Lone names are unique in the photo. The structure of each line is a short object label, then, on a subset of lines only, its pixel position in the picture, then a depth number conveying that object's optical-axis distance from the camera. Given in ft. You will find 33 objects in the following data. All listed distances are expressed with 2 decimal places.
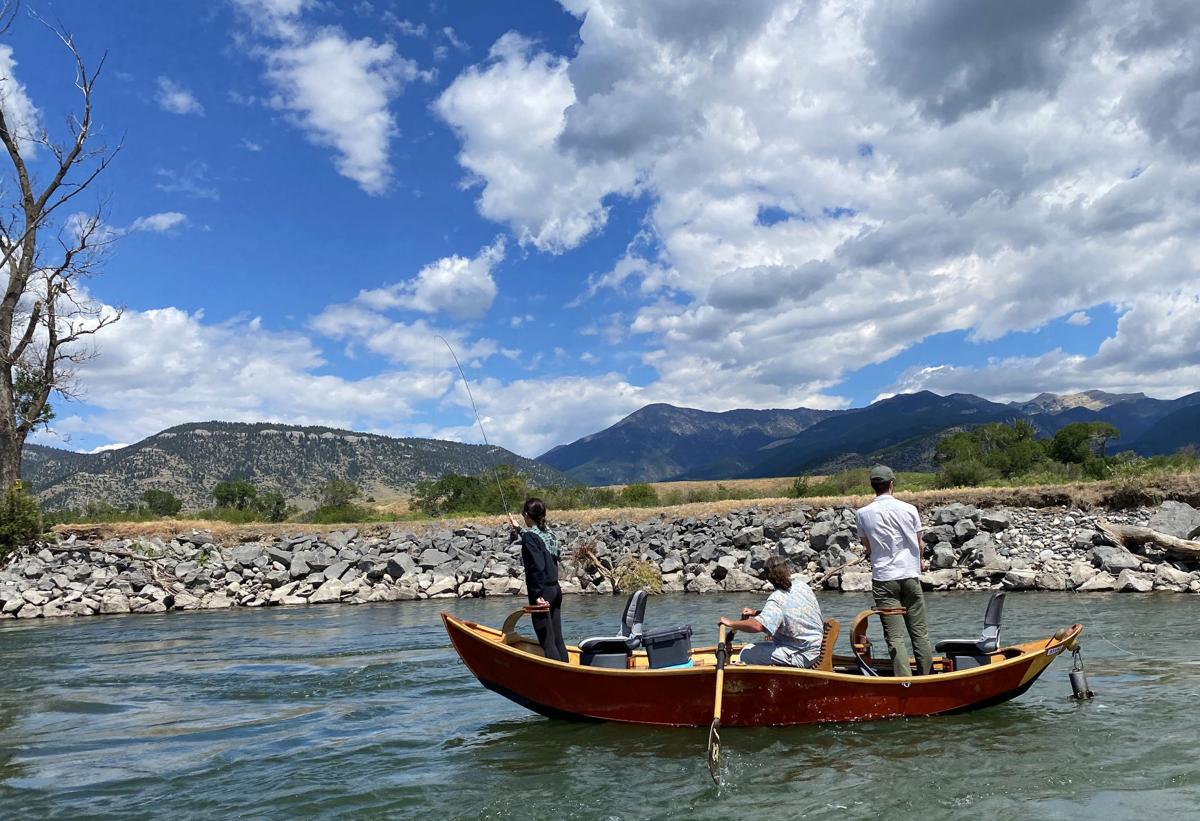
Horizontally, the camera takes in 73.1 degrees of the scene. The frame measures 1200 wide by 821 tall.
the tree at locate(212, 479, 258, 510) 188.75
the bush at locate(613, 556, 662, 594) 74.95
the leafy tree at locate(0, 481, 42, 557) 81.10
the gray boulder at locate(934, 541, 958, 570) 69.97
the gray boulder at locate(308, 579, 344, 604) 75.82
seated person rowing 26.53
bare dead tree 86.07
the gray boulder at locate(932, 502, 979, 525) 78.28
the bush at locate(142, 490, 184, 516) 185.19
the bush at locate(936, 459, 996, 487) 123.54
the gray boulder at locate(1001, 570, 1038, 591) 63.10
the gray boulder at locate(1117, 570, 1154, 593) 58.90
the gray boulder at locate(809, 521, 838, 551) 77.20
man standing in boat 28.02
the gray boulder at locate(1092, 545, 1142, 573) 62.39
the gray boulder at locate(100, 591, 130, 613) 71.36
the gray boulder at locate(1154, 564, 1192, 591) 58.70
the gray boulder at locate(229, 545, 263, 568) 83.20
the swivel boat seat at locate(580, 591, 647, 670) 30.17
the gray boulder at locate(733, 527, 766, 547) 84.02
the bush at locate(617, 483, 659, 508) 134.51
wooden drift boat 26.96
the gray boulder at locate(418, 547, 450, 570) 82.89
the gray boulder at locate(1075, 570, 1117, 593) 60.83
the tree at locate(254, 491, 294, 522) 134.82
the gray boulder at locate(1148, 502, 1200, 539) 66.39
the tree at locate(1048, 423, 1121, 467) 195.11
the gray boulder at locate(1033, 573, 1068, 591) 62.13
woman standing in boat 28.94
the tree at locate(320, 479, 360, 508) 176.86
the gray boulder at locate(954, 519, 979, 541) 74.23
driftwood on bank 63.05
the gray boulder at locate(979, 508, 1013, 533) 76.43
